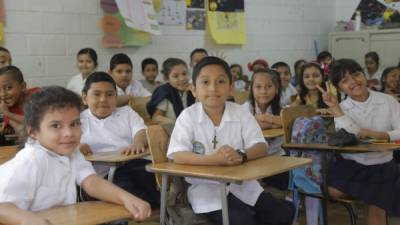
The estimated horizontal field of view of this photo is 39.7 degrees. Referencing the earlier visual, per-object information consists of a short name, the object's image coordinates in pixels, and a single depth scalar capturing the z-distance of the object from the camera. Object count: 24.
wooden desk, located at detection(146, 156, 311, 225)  2.07
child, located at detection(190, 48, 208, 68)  5.71
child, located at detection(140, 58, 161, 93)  5.39
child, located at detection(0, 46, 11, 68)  4.24
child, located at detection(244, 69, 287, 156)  3.87
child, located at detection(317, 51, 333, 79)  6.86
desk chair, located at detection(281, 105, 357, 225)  2.79
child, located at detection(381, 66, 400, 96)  5.20
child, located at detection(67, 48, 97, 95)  4.79
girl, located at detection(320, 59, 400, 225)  2.81
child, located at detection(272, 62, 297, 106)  5.20
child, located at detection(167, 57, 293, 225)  2.36
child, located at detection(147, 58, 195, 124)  4.06
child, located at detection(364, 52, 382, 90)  6.76
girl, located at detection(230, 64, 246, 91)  6.23
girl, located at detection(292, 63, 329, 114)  4.51
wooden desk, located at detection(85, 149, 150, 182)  2.62
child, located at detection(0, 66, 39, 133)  3.18
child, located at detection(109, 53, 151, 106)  4.82
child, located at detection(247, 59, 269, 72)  6.45
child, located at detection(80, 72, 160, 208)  3.02
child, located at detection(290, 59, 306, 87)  6.44
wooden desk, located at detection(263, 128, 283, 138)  3.36
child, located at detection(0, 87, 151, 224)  1.72
